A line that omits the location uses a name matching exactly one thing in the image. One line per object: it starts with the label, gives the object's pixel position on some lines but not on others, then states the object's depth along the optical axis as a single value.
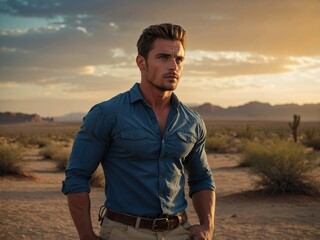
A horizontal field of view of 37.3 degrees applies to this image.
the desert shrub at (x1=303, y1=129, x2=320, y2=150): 30.59
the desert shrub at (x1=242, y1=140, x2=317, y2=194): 13.30
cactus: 30.53
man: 3.19
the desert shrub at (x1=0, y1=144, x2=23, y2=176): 17.69
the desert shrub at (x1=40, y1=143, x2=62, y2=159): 24.66
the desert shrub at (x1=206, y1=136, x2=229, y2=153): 30.17
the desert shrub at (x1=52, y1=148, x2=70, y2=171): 20.48
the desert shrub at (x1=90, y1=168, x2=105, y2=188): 15.27
